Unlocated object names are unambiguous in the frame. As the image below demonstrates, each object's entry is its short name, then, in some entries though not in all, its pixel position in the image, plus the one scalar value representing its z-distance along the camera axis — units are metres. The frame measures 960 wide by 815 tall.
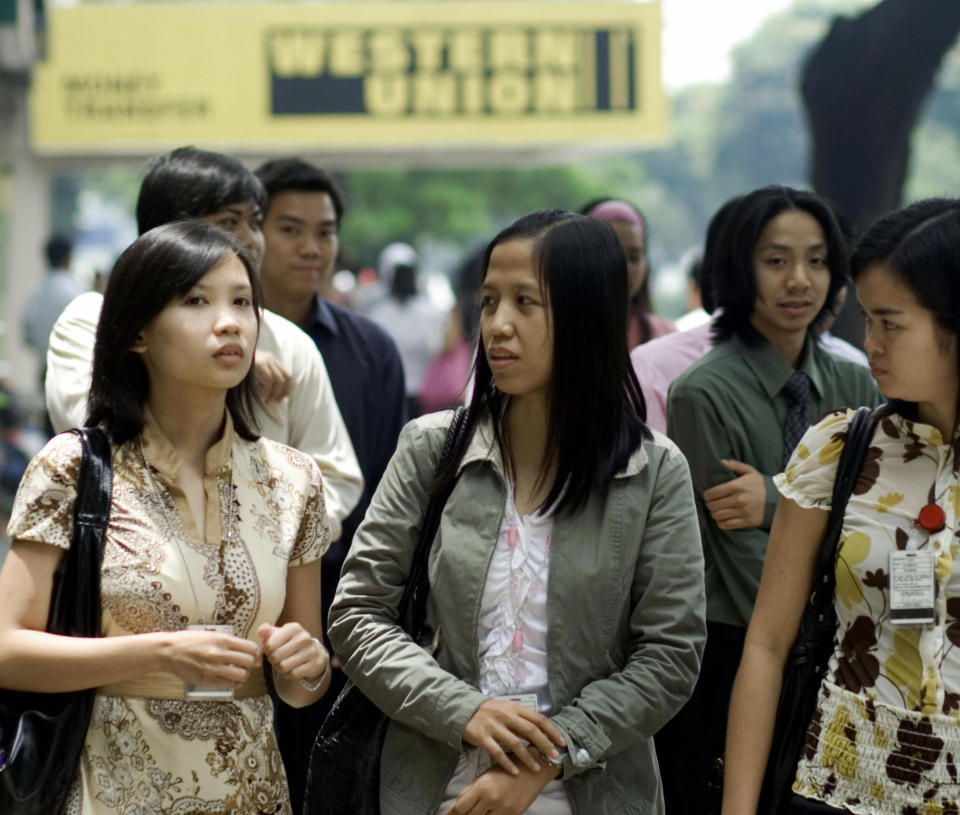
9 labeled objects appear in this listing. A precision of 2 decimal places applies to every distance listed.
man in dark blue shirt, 10.18
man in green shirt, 8.06
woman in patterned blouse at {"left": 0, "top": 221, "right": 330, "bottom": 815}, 5.64
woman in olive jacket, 5.65
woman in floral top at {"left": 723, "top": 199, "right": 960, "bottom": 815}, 5.70
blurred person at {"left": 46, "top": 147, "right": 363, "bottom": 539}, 7.94
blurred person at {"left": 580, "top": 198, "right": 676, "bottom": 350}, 11.66
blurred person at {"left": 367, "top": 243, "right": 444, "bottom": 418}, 22.39
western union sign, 34.34
